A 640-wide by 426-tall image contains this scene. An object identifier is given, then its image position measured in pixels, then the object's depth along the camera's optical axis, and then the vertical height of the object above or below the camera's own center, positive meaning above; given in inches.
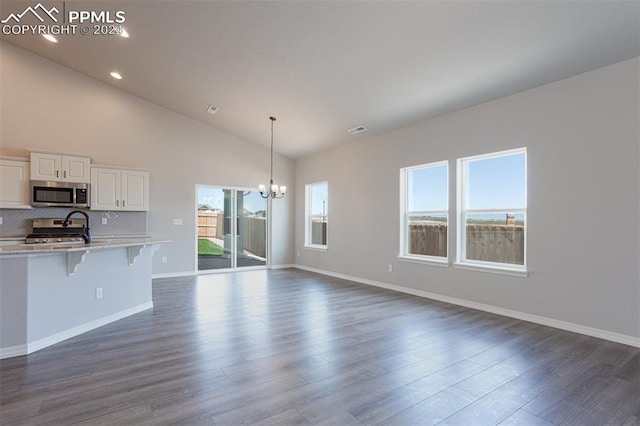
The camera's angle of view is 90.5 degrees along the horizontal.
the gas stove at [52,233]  211.9 -14.5
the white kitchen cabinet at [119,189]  227.8 +17.2
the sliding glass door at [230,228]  297.1 -14.9
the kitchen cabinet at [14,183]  199.5 +18.1
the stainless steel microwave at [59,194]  205.8 +11.9
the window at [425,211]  207.0 +2.4
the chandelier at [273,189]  237.3 +19.0
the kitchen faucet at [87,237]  142.9 -11.3
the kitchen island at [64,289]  114.9 -32.9
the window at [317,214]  310.0 -0.4
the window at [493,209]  168.4 +3.2
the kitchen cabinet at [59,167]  205.8 +29.8
